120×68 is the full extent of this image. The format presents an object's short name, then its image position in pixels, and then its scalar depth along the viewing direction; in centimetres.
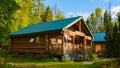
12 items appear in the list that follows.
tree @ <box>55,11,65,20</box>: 3121
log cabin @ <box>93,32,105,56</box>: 1751
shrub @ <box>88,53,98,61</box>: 1254
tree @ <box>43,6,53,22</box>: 2929
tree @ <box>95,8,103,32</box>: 3540
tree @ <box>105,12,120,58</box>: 1077
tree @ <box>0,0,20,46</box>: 756
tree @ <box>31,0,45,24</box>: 2305
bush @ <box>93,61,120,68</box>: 794
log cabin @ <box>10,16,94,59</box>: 1152
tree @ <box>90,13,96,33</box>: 3497
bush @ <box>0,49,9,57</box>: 1392
